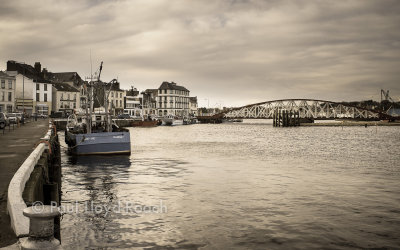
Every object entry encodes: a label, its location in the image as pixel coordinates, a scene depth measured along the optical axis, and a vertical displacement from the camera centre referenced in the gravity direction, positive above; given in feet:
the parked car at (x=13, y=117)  170.28 +1.38
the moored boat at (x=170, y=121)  440.82 -1.08
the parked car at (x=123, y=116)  383.24 +4.24
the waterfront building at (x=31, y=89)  290.76 +25.58
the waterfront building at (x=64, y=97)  349.82 +22.55
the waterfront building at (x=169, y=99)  602.44 +35.18
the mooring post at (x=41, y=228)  17.01 -5.23
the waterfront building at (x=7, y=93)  248.93 +19.07
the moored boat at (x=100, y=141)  103.91 -6.03
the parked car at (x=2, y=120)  120.18 -0.06
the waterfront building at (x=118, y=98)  474.12 +29.65
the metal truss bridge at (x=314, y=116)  607.78 +14.15
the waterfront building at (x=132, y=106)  501.31 +20.11
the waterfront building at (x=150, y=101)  575.79 +30.55
